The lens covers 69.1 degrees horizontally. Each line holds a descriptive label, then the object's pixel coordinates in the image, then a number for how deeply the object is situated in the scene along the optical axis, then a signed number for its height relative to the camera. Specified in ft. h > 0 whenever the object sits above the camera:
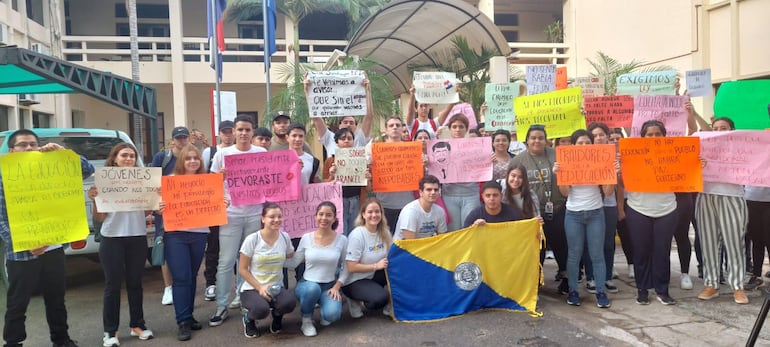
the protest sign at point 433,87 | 23.89 +2.86
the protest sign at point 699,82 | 22.79 +2.54
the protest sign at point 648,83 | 22.53 +2.58
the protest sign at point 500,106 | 24.84 +2.03
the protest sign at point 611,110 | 21.91 +1.48
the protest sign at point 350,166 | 18.66 -0.32
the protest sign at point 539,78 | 25.75 +3.33
